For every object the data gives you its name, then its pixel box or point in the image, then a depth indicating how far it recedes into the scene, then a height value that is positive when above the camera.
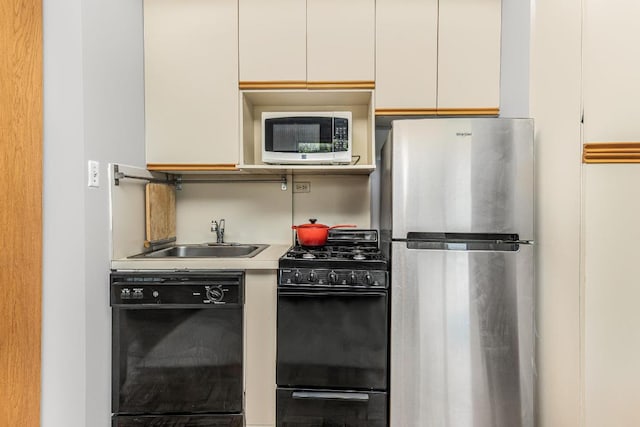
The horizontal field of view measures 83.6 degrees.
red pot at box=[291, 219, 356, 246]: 1.94 -0.12
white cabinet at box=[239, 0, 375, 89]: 1.93 +0.92
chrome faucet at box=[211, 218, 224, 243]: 2.26 -0.11
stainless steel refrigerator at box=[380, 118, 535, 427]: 1.53 -0.31
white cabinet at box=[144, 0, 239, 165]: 1.96 +0.72
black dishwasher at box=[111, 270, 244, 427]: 1.63 -0.63
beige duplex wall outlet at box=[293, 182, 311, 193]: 2.30 +0.16
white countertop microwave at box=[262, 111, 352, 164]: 1.89 +0.39
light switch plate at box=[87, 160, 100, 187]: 1.49 +0.16
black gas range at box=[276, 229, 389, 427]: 1.59 -0.59
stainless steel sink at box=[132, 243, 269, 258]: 2.17 -0.24
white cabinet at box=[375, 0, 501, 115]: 1.90 +0.83
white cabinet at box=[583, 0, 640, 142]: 1.29 +0.51
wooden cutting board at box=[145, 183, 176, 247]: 1.97 +0.00
